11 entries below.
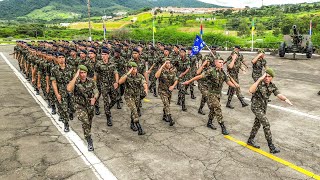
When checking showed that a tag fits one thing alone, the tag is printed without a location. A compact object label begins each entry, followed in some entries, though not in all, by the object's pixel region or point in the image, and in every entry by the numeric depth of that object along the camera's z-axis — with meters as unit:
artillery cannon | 22.94
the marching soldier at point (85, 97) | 6.36
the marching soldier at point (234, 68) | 9.85
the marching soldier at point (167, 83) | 8.07
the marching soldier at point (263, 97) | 6.18
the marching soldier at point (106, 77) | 8.42
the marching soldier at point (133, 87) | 7.37
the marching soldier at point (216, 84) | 7.37
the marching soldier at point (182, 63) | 10.06
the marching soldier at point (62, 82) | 7.82
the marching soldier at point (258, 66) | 10.29
